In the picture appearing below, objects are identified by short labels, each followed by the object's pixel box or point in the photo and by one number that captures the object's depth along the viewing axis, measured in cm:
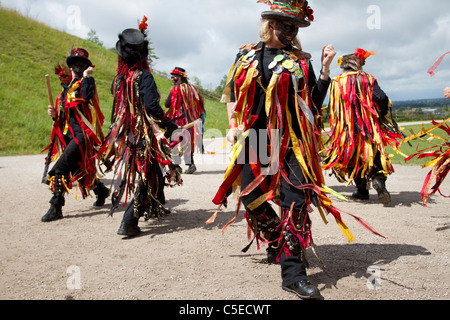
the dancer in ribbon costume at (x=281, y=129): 280
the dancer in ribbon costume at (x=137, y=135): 402
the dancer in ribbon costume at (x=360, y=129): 523
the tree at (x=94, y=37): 4488
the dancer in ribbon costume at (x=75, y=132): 479
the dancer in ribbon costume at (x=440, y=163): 409
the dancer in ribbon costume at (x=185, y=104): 835
